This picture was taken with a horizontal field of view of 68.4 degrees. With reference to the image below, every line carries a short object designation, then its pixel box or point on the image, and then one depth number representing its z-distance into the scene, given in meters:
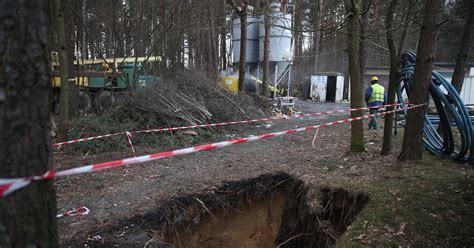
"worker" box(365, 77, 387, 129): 10.99
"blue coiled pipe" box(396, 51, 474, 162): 6.16
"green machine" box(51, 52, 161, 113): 14.48
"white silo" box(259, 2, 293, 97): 19.17
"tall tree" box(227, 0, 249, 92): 13.32
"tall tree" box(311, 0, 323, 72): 28.67
